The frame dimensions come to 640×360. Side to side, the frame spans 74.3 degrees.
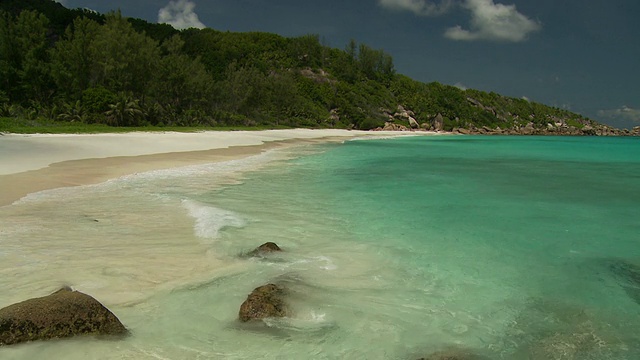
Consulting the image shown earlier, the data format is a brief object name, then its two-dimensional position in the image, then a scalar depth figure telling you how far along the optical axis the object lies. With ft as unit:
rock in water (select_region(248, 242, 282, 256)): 20.95
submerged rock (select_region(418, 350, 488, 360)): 12.70
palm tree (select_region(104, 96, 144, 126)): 135.74
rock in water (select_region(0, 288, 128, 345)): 11.65
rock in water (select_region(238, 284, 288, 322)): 14.46
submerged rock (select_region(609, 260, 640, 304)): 18.78
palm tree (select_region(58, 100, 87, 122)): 132.05
